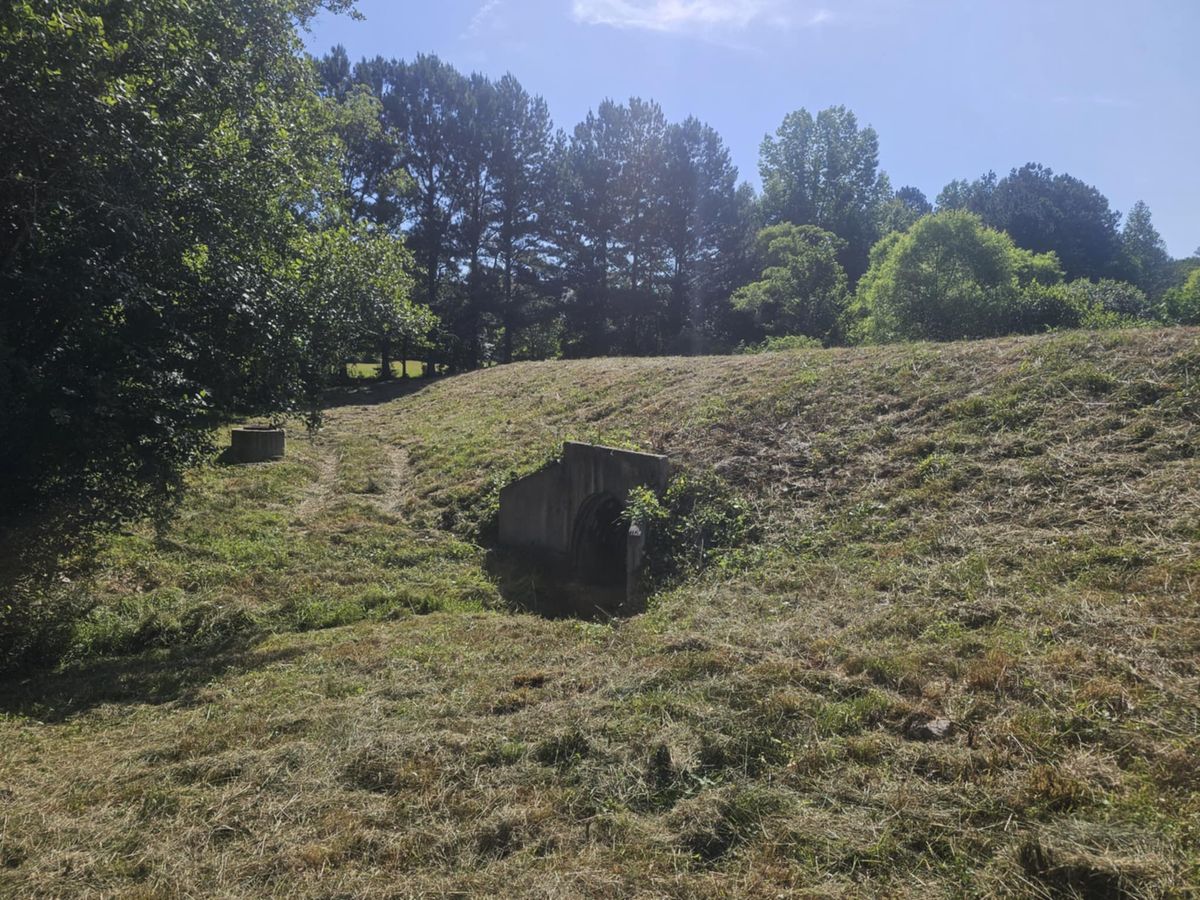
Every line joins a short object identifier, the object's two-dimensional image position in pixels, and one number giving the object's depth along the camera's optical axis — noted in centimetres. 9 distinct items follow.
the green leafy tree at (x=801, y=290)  3403
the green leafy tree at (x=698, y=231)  4400
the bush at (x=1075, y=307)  2037
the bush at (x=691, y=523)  971
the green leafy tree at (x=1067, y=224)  5625
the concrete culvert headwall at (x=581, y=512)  1215
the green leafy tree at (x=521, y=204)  4278
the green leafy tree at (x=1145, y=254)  5794
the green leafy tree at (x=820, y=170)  5194
